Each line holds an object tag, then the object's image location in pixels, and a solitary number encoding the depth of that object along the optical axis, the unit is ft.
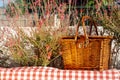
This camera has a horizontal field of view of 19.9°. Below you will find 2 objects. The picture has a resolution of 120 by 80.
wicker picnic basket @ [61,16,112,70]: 6.79
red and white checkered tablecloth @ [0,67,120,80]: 6.64
